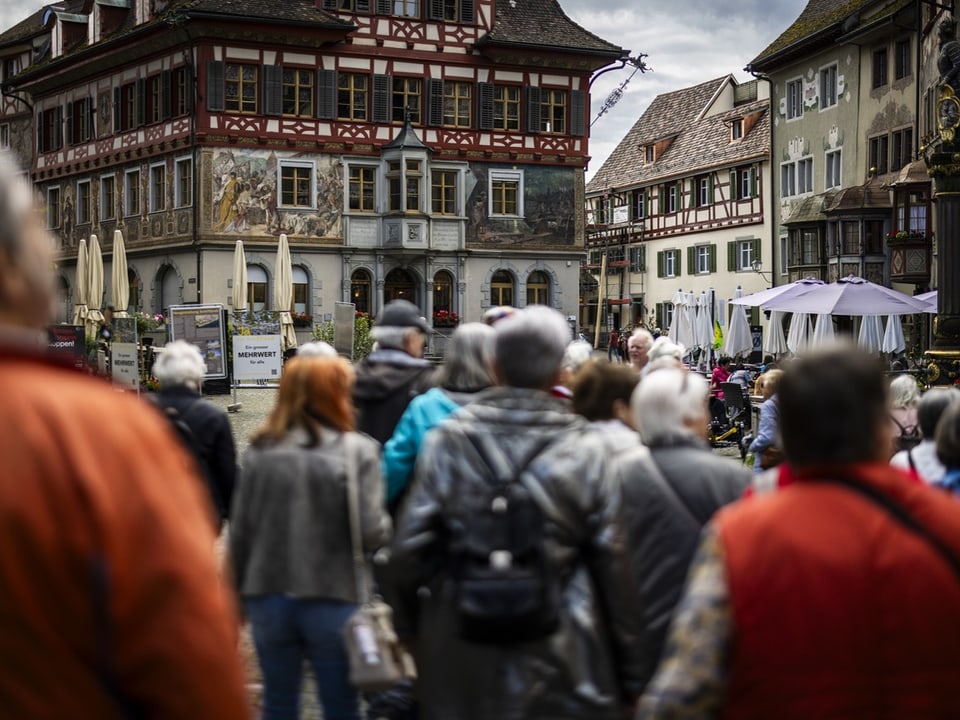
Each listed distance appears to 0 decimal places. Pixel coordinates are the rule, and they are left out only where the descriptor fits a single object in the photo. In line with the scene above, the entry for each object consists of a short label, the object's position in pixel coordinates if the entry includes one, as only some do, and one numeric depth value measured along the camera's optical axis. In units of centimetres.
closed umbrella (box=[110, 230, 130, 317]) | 2988
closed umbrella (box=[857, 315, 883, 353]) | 2608
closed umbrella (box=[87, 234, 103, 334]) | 2816
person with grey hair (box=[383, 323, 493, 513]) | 573
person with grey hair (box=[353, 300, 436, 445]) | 683
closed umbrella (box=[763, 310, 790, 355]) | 2814
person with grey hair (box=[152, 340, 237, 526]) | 665
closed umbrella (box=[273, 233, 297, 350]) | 2922
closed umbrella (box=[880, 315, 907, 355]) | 2566
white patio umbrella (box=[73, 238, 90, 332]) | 2878
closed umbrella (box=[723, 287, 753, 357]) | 2752
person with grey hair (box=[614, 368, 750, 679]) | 445
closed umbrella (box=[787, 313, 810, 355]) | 2591
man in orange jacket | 189
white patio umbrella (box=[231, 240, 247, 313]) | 3023
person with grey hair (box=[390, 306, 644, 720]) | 385
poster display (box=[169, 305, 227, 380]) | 2498
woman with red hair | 475
